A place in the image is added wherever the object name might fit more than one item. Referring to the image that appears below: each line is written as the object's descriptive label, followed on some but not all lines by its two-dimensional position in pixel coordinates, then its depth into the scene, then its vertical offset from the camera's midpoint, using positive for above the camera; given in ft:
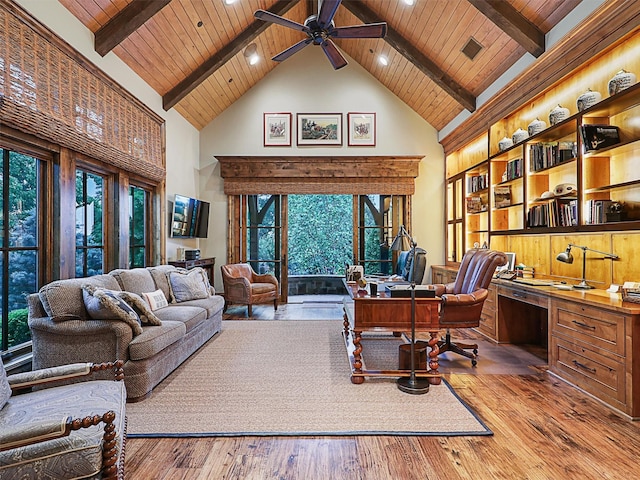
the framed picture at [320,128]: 23.54 +7.15
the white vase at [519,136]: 14.93 +4.24
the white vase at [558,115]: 12.50 +4.25
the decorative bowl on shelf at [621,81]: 9.80 +4.21
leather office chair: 11.86 -1.83
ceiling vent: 15.55 +8.18
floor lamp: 9.74 -3.78
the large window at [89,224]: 13.15 +0.72
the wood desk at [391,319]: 10.44 -2.16
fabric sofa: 9.40 -2.35
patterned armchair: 4.34 -2.42
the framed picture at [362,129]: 23.54 +7.09
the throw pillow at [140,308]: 10.62 -1.84
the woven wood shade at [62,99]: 9.24 +4.45
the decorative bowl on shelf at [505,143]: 15.98 +4.21
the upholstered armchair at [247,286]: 19.95 -2.38
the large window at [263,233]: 23.65 +0.60
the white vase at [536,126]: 13.87 +4.27
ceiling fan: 11.67 +7.14
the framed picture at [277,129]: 23.56 +7.09
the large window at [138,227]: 16.87 +0.74
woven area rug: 7.97 -3.92
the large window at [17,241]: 9.91 +0.09
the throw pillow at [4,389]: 5.61 -2.21
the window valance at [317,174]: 23.17 +4.20
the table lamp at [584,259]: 11.21 -0.55
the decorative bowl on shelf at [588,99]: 10.98 +4.19
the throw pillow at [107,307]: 9.52 -1.63
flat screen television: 19.47 +1.40
